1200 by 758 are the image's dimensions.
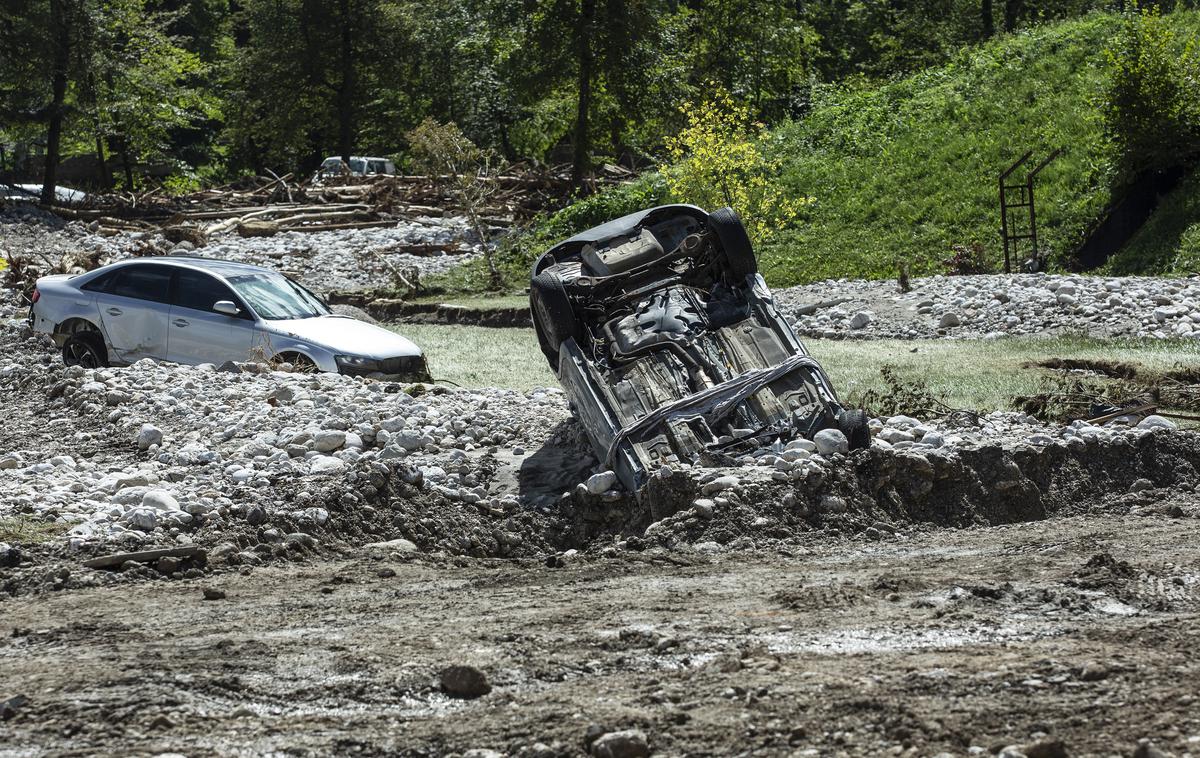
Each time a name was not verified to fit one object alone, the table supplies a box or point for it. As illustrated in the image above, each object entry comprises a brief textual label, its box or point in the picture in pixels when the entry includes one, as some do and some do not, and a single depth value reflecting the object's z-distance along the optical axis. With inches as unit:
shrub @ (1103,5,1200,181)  1963.6
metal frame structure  1824.6
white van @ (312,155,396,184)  3437.5
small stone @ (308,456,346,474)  740.0
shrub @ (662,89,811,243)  1909.4
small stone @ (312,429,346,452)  804.6
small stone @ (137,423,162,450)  856.3
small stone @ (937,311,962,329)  1505.9
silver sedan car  1125.7
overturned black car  710.5
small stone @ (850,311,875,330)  1584.6
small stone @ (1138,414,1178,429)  745.0
